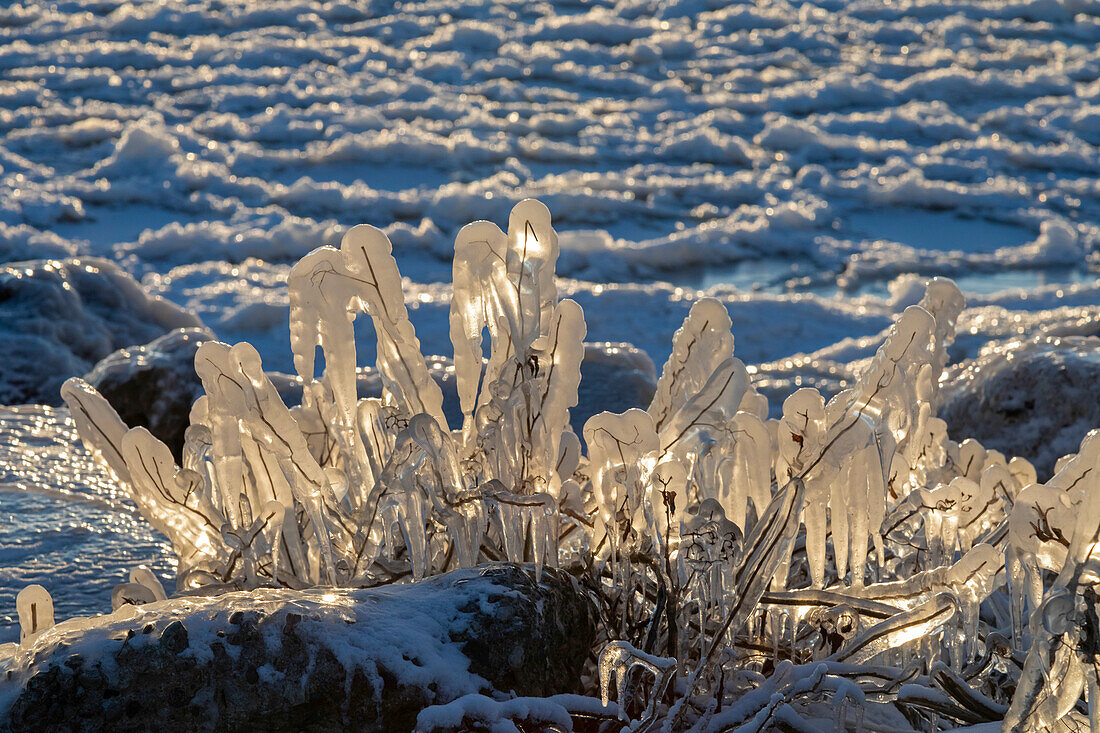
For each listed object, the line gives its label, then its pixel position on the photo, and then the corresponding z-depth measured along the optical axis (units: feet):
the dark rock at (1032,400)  38.00
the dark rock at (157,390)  43.00
